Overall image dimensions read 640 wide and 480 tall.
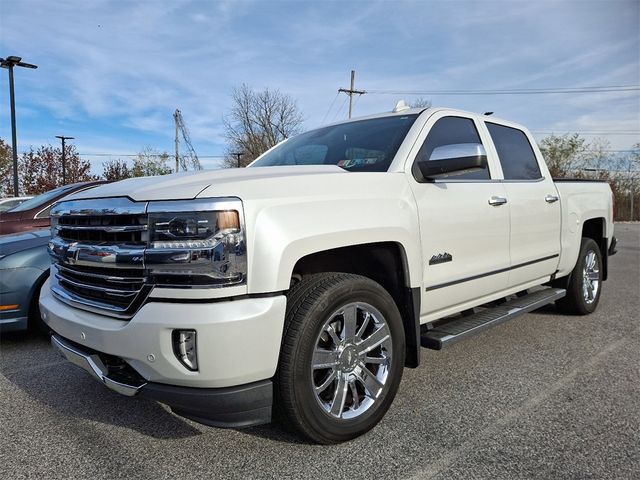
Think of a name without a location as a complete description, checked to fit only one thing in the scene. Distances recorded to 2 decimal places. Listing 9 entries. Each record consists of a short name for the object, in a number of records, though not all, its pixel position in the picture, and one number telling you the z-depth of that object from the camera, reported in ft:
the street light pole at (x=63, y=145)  88.64
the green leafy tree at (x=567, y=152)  122.62
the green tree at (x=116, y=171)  110.22
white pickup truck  6.94
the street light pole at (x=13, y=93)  52.01
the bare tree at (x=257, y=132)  126.11
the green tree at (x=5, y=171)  98.84
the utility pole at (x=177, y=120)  139.62
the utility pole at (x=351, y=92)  115.44
